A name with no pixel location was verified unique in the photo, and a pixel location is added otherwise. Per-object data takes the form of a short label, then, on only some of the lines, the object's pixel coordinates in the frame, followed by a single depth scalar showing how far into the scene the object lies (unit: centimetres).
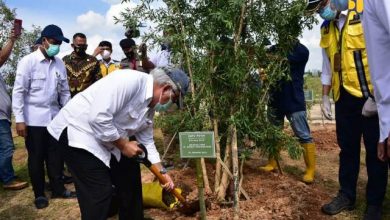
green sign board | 306
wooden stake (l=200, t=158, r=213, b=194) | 433
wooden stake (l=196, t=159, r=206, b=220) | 325
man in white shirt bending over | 254
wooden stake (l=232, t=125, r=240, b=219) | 365
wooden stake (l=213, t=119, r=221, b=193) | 412
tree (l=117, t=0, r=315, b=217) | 389
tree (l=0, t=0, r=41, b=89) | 860
